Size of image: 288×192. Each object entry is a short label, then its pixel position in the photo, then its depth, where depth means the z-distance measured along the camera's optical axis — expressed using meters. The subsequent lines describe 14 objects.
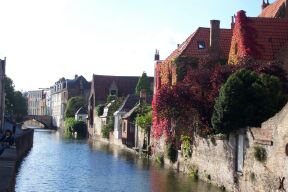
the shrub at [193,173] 30.06
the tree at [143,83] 79.06
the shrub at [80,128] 92.14
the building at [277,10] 39.54
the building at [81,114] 101.31
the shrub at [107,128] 69.75
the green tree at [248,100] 24.17
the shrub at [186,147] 32.41
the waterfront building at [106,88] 88.69
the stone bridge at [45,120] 135.39
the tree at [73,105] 108.62
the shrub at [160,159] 38.31
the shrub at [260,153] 21.01
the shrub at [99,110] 80.57
